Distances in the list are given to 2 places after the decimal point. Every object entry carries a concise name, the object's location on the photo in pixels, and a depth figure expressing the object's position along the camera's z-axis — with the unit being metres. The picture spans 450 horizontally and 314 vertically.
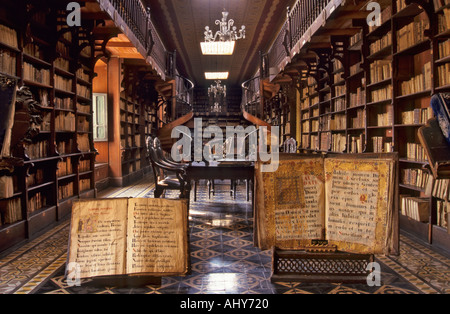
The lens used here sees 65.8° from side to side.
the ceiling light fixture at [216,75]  13.41
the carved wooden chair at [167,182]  4.95
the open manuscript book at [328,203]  2.26
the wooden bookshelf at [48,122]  4.04
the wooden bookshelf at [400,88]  3.83
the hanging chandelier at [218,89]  15.70
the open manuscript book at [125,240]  2.43
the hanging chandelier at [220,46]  8.96
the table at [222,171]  4.76
